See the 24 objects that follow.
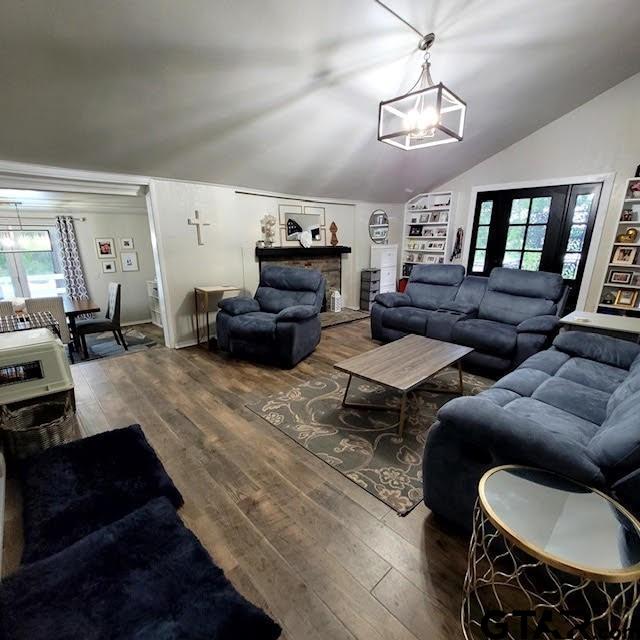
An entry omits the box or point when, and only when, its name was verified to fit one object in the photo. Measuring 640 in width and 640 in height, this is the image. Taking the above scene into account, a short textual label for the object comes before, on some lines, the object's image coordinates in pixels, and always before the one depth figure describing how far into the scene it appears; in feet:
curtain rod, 15.79
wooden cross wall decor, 12.81
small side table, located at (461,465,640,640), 2.90
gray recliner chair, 10.93
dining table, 13.27
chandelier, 6.26
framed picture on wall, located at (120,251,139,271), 19.35
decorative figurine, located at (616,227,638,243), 12.56
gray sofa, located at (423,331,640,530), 3.73
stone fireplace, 15.46
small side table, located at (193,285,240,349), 12.88
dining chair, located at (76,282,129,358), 14.01
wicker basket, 6.24
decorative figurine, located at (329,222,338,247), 17.87
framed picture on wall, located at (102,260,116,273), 18.76
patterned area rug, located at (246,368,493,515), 6.04
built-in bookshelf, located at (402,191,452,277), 18.70
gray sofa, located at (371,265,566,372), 9.95
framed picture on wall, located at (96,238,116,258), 18.38
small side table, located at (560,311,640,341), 8.33
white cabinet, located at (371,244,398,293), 19.11
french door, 14.34
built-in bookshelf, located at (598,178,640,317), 12.45
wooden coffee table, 7.21
